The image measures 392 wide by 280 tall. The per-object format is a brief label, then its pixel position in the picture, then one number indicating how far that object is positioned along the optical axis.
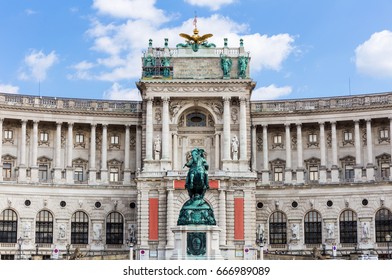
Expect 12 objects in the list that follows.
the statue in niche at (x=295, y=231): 83.81
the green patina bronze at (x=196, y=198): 52.72
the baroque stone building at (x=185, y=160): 80.81
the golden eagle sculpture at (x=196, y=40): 85.44
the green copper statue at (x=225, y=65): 83.12
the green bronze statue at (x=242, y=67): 83.31
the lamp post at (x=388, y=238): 74.25
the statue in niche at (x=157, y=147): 82.25
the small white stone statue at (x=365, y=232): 81.19
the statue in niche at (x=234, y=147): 82.06
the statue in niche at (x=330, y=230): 82.88
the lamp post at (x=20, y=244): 80.16
